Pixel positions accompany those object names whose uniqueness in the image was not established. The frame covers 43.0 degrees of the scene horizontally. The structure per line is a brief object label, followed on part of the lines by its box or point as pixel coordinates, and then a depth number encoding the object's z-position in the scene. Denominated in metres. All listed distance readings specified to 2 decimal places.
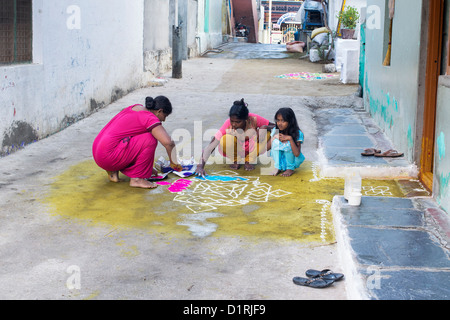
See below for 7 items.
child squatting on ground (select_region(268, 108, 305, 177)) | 5.41
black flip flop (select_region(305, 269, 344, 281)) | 3.14
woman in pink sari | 4.98
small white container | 4.12
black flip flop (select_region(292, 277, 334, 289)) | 3.05
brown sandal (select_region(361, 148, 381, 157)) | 5.96
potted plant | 14.30
